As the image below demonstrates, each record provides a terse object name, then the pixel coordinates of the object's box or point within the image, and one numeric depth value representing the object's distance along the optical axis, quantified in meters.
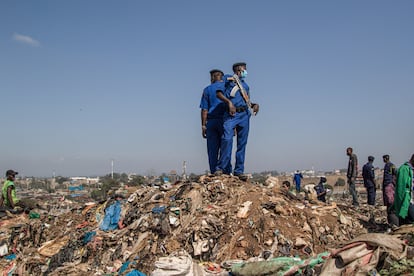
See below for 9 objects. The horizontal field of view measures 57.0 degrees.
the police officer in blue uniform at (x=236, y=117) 6.71
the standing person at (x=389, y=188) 6.45
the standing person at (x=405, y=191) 5.90
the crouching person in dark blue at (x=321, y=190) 10.51
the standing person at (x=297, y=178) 14.53
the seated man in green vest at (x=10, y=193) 9.19
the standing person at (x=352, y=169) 10.10
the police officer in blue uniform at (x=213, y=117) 7.25
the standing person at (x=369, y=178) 10.01
